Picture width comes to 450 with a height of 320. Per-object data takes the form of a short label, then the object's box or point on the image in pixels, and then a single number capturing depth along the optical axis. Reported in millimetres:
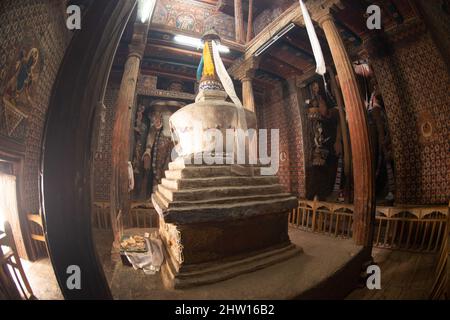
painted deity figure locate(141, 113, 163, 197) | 7492
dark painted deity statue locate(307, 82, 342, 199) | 7305
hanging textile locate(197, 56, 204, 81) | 4547
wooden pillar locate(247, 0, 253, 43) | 6913
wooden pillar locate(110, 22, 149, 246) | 4160
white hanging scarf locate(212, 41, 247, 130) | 3428
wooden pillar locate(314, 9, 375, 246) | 3375
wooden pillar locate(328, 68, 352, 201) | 6574
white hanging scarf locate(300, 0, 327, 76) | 3379
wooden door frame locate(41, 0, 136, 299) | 1068
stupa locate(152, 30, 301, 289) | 2137
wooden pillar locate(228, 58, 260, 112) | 6736
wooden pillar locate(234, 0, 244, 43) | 6723
